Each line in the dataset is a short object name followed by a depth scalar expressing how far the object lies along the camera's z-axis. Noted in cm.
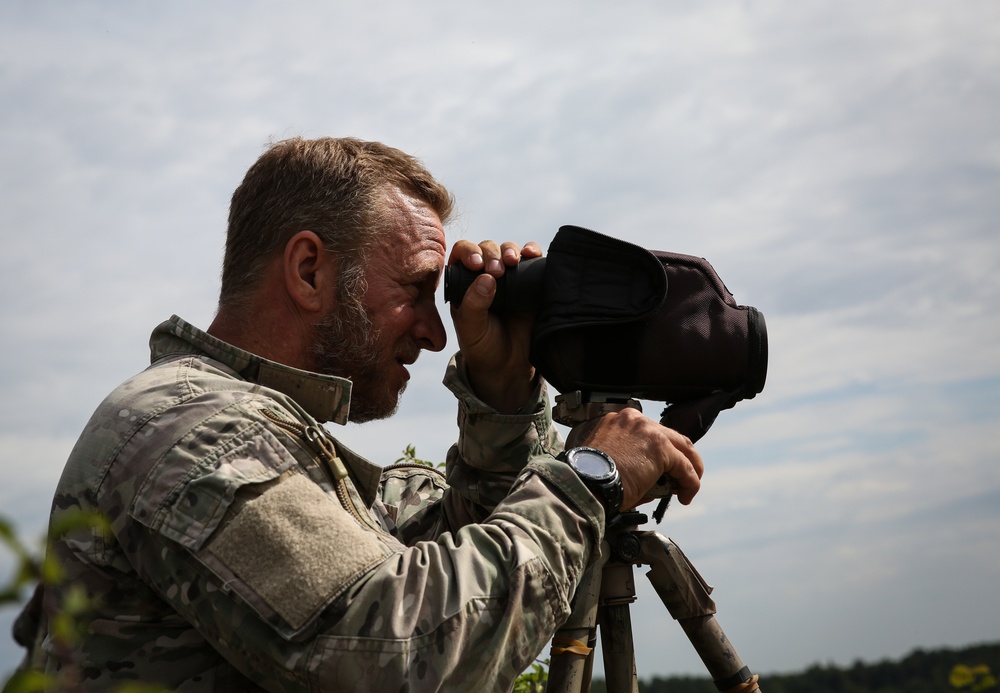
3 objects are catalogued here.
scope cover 253
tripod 249
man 182
